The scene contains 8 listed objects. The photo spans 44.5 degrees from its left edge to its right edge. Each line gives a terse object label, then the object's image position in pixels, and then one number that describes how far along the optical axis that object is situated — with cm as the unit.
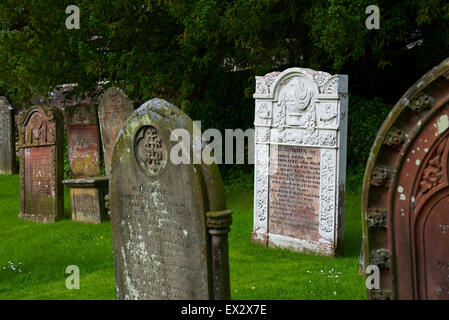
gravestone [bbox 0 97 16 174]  1495
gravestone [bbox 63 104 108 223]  959
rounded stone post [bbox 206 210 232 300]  402
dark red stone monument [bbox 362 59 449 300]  328
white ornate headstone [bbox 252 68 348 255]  711
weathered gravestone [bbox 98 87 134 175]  969
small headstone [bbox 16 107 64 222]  954
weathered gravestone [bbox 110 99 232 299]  409
